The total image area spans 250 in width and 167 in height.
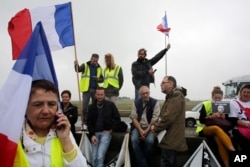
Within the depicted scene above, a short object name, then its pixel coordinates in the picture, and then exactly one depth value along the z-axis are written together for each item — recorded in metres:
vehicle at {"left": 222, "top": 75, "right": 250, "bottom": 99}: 15.79
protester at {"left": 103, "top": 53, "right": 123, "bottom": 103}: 7.86
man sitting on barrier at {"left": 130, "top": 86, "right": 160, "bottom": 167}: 6.29
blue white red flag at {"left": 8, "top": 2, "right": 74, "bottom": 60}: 4.63
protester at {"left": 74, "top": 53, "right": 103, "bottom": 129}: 8.13
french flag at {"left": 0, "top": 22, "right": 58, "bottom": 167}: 1.95
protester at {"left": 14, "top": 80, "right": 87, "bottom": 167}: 2.01
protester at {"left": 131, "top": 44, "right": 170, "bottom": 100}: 7.93
